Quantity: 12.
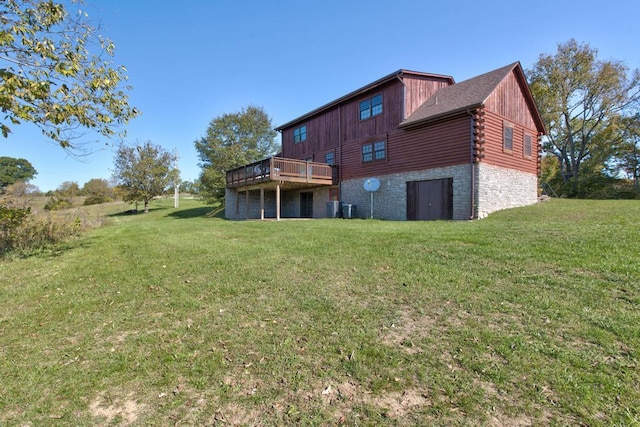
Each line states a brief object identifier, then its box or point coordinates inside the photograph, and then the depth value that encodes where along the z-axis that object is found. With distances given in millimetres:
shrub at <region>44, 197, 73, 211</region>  19712
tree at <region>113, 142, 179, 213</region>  30141
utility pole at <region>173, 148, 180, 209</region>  32459
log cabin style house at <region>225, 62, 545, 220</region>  13047
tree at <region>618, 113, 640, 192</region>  26953
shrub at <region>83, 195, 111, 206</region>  41272
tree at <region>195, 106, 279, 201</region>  30703
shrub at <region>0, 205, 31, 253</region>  7378
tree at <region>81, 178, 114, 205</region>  41812
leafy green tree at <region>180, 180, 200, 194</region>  31547
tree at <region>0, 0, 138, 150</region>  5145
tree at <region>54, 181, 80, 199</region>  46175
